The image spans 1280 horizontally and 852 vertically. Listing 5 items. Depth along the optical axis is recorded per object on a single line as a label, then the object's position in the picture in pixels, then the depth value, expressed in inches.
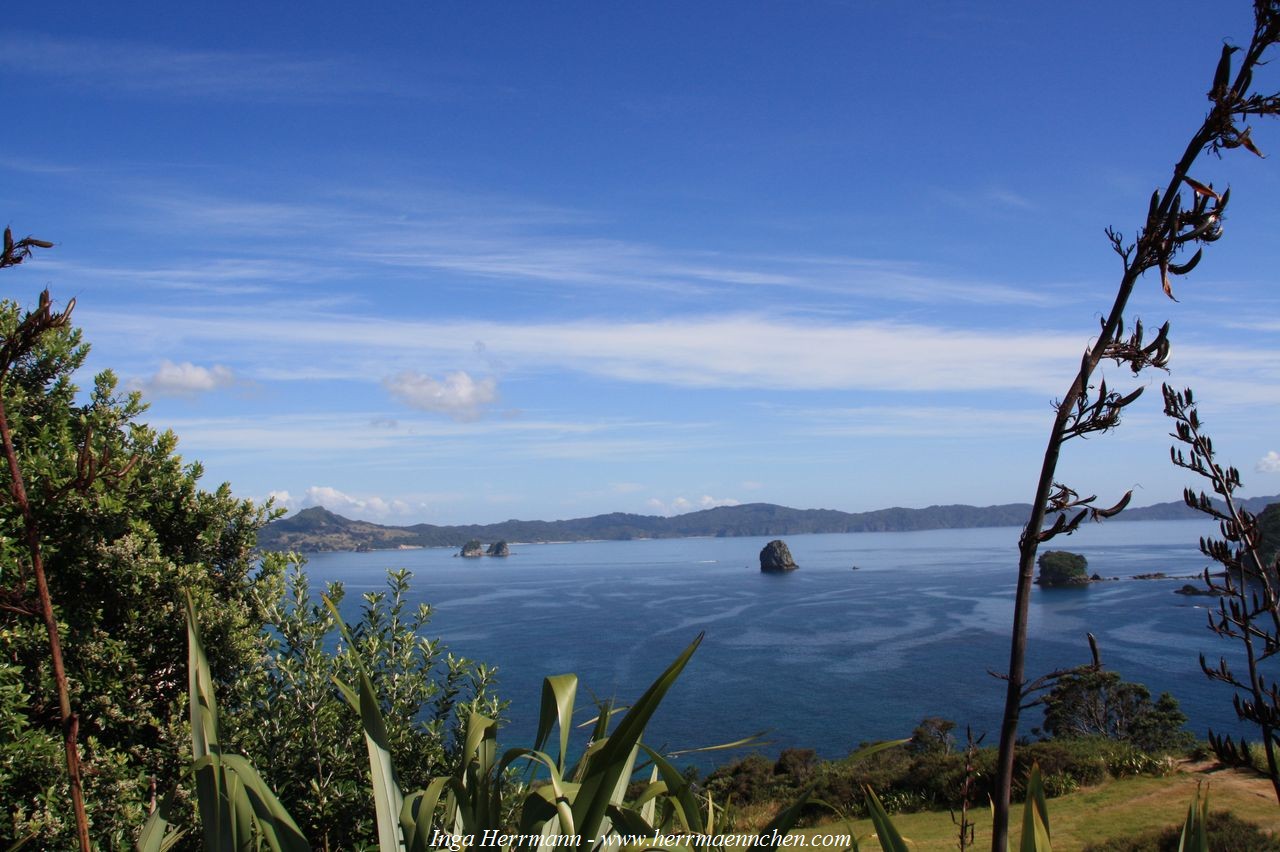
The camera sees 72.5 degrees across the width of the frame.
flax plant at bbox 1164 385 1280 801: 63.0
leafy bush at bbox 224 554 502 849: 219.0
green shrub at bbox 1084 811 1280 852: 460.8
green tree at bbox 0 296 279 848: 229.6
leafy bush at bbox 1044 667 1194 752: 1155.9
